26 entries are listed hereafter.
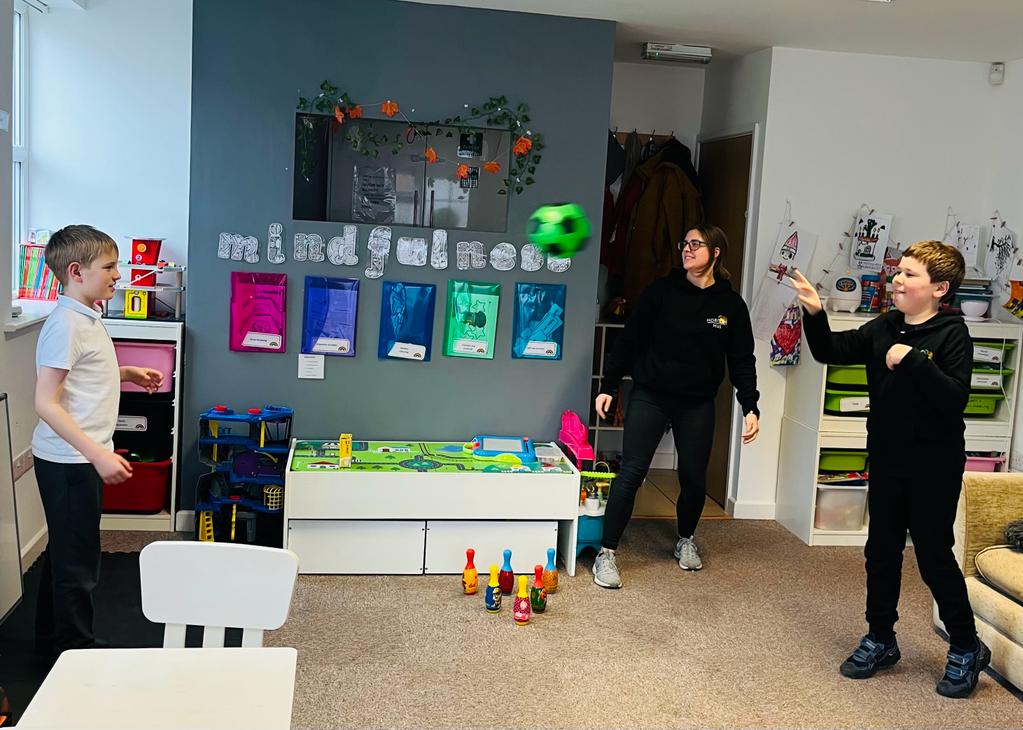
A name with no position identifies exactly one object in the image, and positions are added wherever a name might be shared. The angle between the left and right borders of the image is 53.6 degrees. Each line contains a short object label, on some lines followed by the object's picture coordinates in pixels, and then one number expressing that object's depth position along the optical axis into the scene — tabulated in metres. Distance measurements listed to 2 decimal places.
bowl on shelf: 4.77
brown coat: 5.45
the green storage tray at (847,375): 4.64
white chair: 1.93
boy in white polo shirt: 2.63
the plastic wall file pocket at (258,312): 4.32
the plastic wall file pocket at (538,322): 4.48
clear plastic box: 4.71
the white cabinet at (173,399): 4.26
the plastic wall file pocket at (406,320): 4.40
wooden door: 5.10
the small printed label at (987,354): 4.69
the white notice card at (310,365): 4.39
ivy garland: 4.25
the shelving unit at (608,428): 5.65
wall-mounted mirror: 4.39
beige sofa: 3.29
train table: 3.93
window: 4.48
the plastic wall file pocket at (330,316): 4.35
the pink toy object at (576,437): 4.30
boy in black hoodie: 2.97
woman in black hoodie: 4.03
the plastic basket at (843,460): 4.71
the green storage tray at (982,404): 4.77
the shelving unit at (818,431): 4.65
